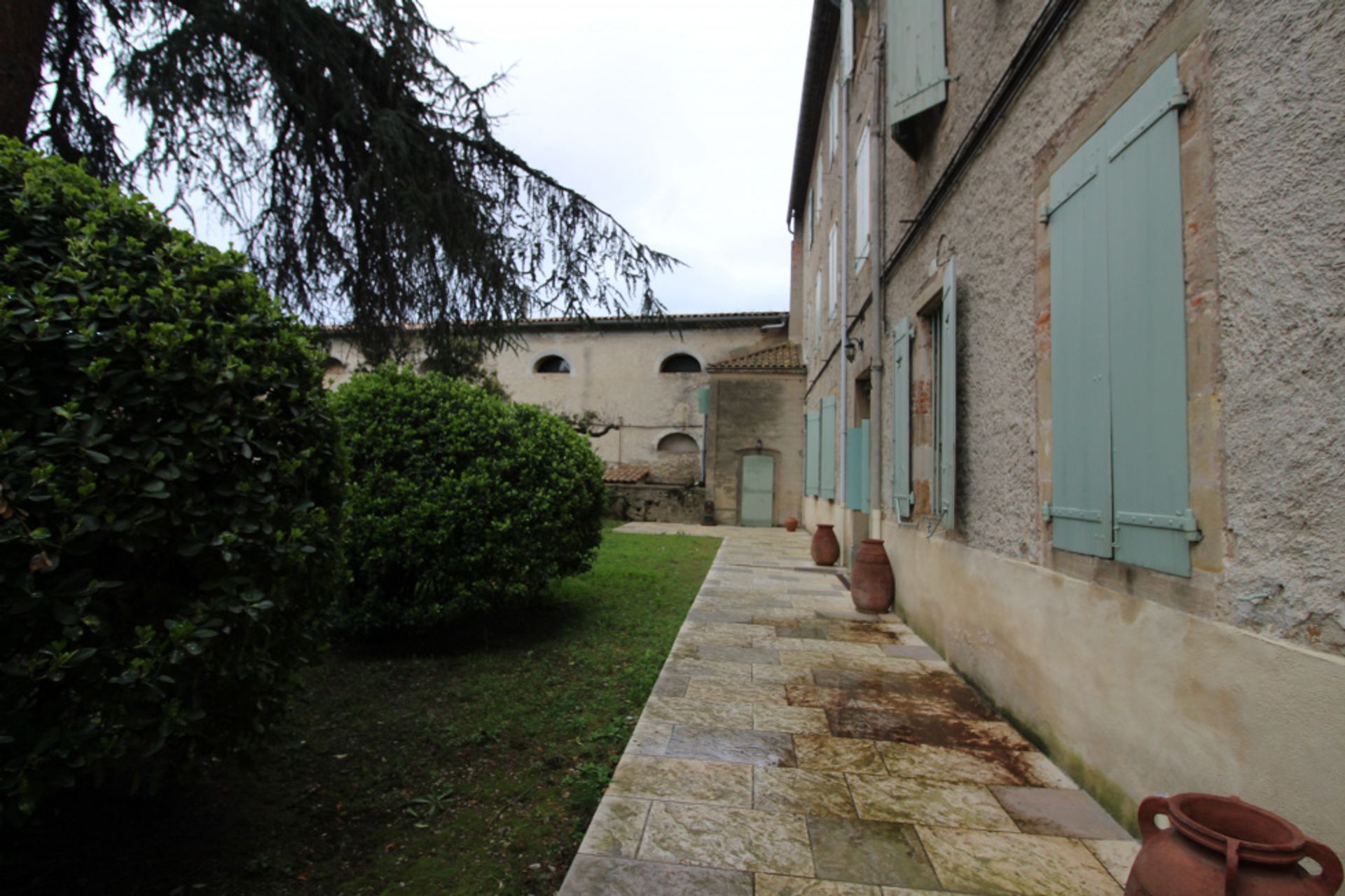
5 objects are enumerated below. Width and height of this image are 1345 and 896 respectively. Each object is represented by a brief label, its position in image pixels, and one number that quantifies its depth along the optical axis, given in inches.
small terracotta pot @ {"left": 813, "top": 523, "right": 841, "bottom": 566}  379.9
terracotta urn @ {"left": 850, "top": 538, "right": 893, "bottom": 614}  244.7
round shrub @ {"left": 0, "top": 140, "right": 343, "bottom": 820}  65.1
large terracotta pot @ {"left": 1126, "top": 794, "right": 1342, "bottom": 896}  54.6
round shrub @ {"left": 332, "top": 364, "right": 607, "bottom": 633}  167.9
